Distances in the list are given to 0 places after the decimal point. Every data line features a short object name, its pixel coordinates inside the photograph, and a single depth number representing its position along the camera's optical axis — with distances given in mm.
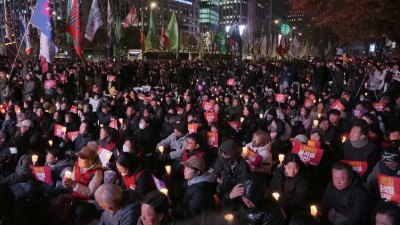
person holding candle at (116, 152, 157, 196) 4031
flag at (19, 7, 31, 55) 14043
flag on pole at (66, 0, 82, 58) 11180
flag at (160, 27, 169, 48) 22866
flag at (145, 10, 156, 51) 22469
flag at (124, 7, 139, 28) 23419
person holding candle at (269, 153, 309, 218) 3879
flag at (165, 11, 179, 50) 20806
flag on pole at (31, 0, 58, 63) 9938
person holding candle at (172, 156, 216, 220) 3664
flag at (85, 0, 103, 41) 14219
